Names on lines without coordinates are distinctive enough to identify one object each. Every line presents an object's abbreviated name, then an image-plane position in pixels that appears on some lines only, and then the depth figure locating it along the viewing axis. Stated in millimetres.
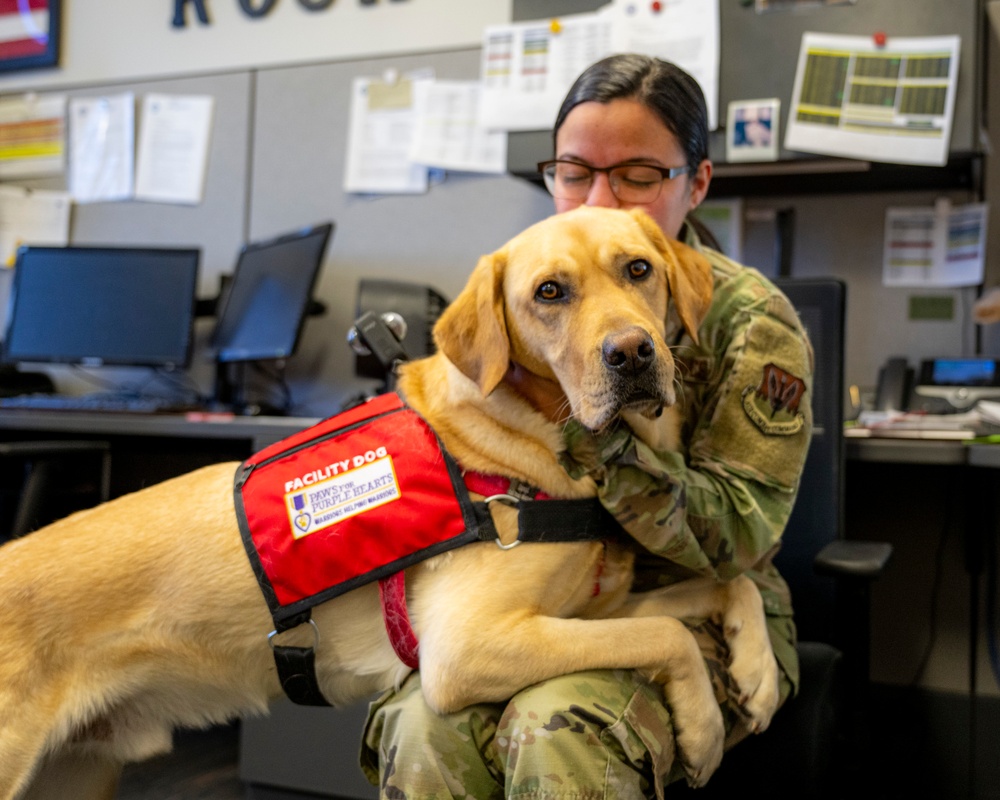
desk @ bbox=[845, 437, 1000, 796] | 2053
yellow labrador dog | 972
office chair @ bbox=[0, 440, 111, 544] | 1710
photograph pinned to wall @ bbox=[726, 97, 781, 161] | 1881
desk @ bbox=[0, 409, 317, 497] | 1828
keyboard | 2090
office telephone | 1858
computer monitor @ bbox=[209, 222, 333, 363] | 2264
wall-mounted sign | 2652
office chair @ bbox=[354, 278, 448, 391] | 2100
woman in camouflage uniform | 914
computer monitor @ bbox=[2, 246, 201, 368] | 2523
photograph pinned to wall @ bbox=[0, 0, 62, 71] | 2982
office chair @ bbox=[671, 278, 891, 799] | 1128
